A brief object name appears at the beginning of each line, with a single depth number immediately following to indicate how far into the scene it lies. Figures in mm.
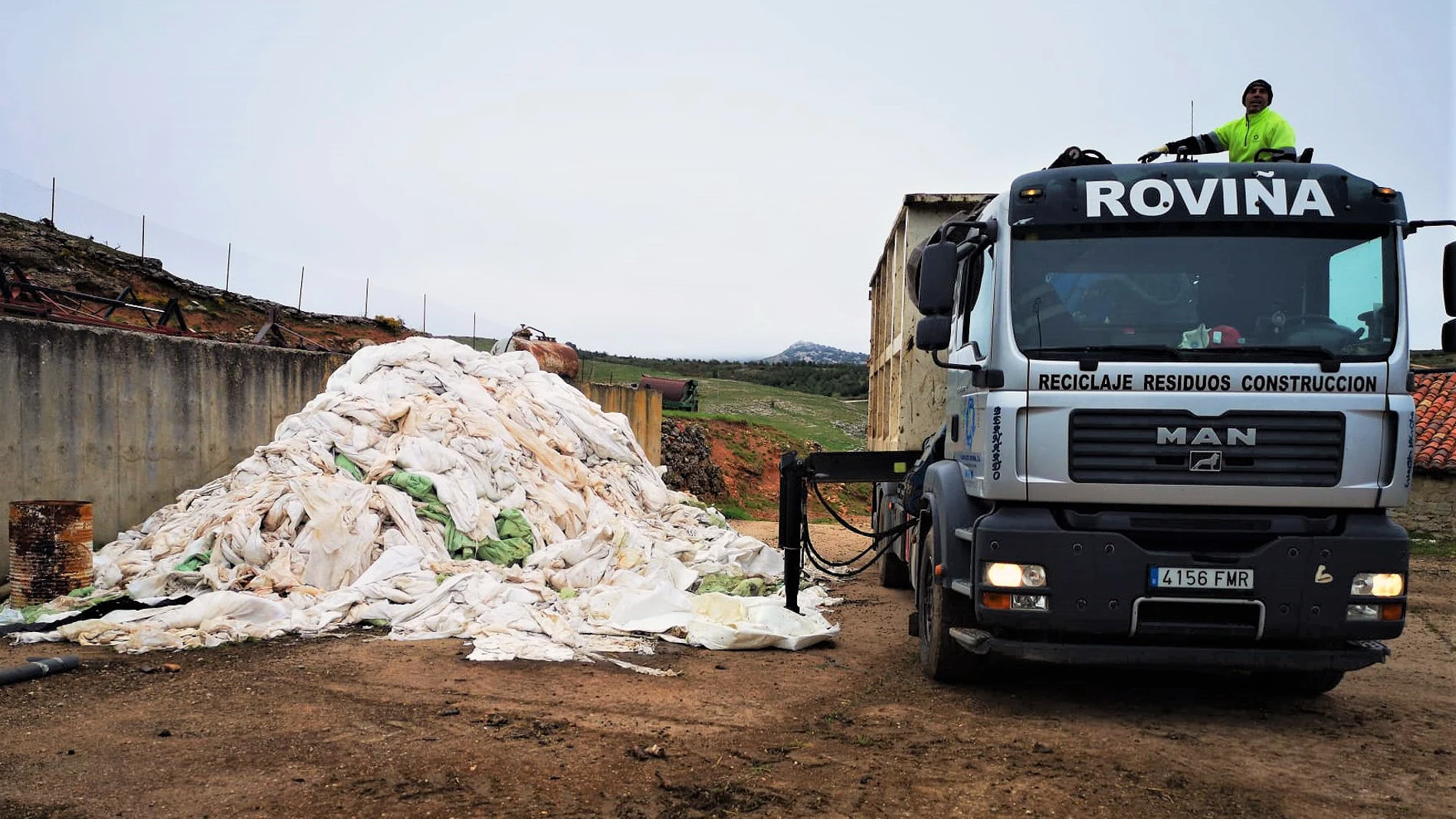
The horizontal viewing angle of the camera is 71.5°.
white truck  5227
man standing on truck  6520
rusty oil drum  7883
